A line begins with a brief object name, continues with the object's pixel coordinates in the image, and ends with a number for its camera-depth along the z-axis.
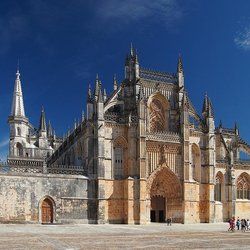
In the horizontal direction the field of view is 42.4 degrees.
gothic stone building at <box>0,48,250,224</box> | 32.98
